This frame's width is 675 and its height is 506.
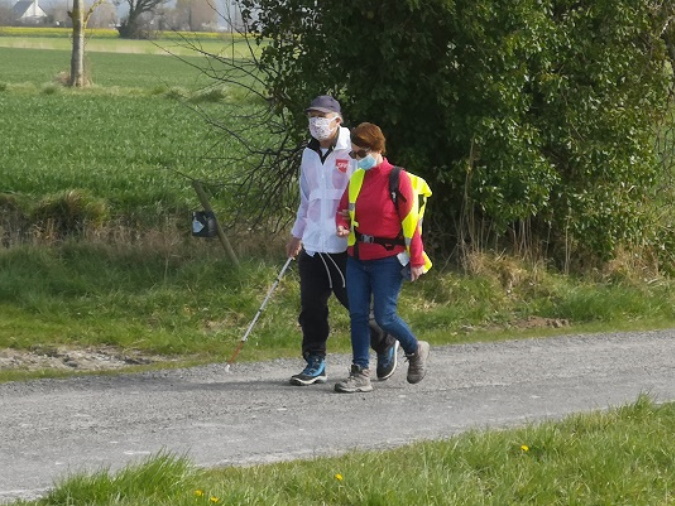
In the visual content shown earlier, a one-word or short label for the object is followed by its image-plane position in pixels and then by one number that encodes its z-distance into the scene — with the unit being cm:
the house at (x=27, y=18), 16525
